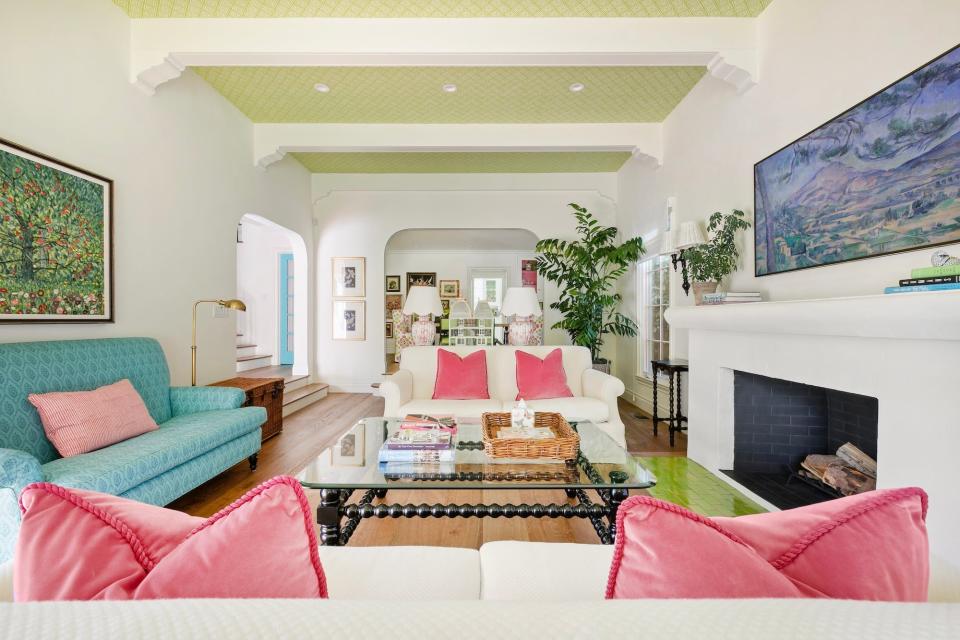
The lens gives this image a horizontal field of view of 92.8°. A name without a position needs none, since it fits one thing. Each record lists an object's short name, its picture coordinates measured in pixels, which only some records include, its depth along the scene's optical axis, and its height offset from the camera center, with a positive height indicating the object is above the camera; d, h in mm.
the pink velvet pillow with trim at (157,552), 555 -294
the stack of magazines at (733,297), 2764 +136
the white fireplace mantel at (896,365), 1559 -195
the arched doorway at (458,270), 10258 +1148
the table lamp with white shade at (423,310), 4684 +113
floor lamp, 3426 -148
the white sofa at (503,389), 3227 -536
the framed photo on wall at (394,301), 10305 +446
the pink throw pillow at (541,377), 3493 -443
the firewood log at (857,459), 2306 -735
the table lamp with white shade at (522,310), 4484 +101
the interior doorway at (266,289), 8141 +586
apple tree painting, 2271 +447
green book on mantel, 1458 +158
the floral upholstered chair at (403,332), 5250 -129
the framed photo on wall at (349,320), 6477 +15
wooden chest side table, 3705 -634
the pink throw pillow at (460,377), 3500 -440
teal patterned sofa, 1821 -588
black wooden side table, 3805 -485
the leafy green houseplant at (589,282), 5375 +468
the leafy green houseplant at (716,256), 3051 +430
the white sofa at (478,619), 405 -281
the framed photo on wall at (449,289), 10391 +719
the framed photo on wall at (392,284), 10281 +828
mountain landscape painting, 1715 +630
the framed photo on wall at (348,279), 6477 +597
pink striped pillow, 2125 -468
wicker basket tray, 1975 -552
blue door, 8305 +225
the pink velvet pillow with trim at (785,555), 562 -307
